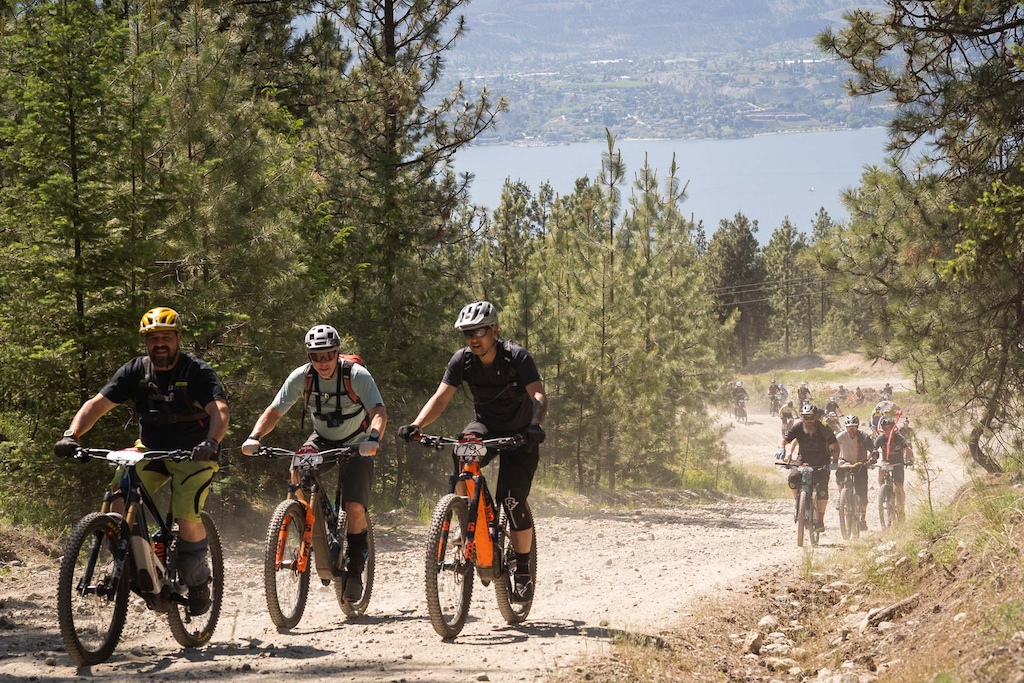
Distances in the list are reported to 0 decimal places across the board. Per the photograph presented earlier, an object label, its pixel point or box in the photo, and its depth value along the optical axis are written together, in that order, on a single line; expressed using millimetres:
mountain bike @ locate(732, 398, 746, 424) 54500
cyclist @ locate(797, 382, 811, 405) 53969
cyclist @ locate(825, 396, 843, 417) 47753
